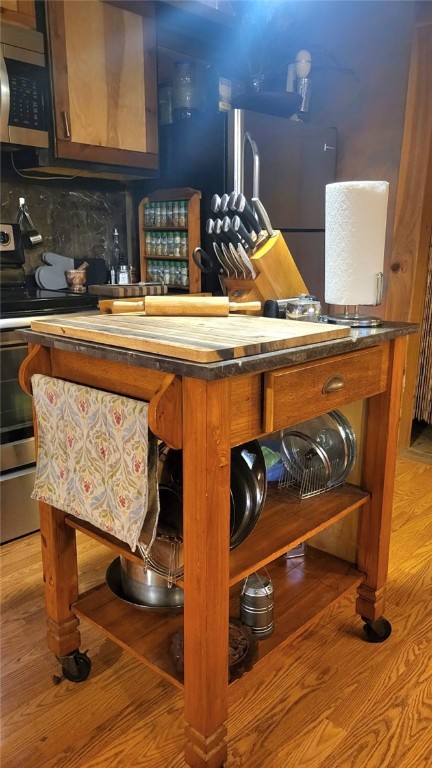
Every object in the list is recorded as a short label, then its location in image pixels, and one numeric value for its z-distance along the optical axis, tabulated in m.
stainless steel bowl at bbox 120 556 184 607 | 1.38
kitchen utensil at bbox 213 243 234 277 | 1.58
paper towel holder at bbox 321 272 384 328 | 1.39
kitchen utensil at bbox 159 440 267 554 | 1.25
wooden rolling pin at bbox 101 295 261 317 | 1.33
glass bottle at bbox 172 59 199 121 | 2.69
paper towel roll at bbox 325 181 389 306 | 1.36
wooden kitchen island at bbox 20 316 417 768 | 0.96
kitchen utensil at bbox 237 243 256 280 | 1.52
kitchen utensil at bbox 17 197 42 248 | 2.62
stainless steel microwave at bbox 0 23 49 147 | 2.13
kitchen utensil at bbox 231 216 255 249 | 1.54
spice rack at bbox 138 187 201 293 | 2.67
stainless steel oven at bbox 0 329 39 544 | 2.11
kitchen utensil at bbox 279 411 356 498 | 1.55
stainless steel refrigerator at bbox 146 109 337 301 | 2.47
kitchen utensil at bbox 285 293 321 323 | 1.39
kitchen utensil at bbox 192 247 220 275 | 1.70
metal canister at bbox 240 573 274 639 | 1.33
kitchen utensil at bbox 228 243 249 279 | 1.53
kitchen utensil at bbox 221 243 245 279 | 1.55
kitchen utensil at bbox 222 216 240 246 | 1.55
